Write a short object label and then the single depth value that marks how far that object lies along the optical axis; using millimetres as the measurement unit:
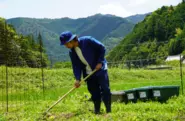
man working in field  6812
